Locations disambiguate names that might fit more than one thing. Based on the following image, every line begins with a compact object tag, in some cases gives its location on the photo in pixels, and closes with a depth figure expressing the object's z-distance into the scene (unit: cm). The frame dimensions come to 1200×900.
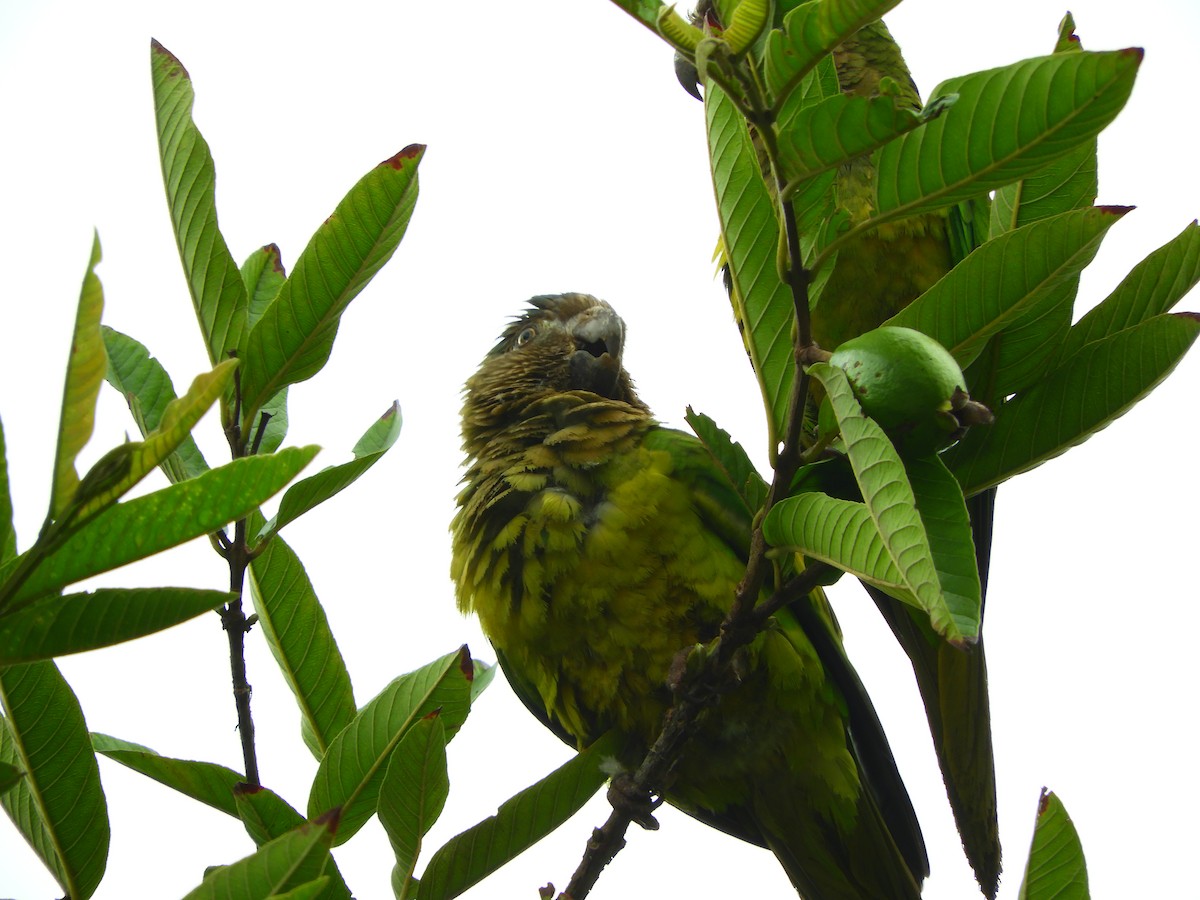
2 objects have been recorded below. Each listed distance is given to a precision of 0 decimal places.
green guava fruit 492
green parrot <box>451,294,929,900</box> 519
